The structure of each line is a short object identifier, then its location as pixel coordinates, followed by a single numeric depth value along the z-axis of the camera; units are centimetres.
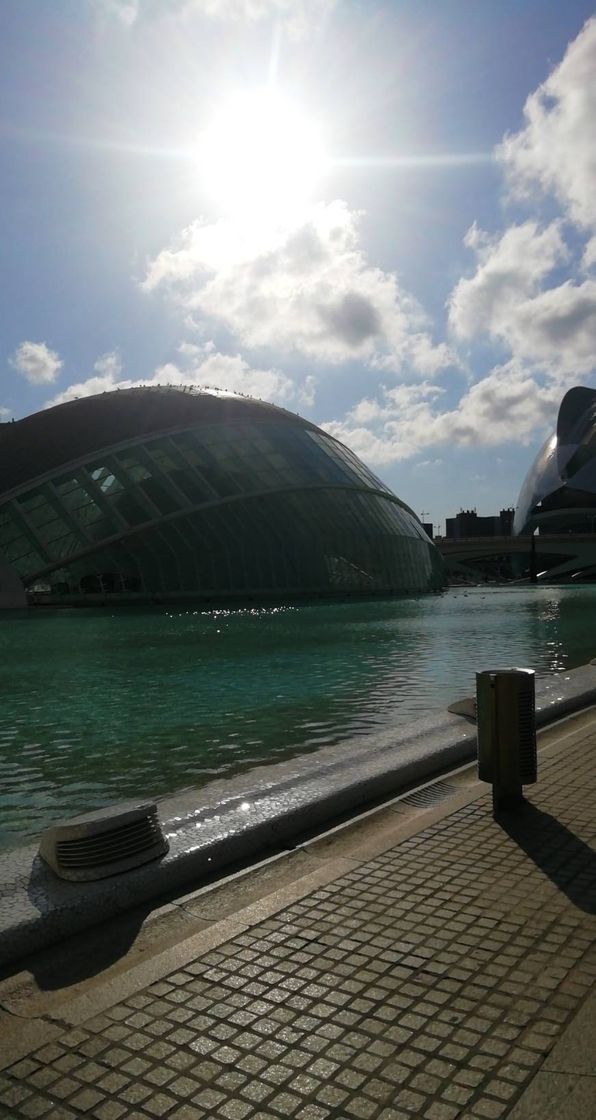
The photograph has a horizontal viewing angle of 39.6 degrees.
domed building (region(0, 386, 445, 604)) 3891
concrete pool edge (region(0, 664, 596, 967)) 410
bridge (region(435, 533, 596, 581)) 10250
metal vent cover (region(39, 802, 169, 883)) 447
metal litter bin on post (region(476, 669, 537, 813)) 579
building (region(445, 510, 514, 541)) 17262
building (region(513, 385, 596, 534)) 10988
